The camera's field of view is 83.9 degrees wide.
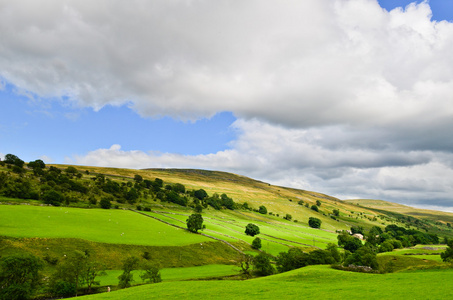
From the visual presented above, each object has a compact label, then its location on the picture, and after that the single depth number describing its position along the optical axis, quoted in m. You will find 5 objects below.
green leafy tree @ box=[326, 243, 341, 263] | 105.09
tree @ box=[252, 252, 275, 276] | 81.56
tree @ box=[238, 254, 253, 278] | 77.04
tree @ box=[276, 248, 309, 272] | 81.25
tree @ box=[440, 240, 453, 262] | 76.69
